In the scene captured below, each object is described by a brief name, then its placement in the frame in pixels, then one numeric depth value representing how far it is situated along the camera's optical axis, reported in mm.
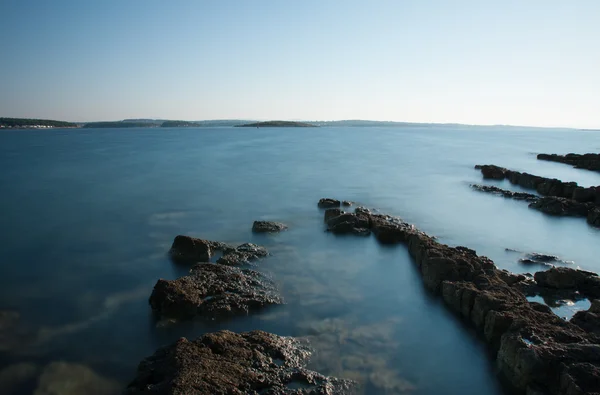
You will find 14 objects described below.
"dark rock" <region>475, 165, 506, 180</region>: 37656
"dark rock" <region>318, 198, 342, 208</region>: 23062
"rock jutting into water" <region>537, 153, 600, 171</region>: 43031
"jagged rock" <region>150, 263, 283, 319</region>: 9961
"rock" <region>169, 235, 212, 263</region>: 13789
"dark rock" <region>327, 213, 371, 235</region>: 17484
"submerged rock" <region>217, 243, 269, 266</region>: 13102
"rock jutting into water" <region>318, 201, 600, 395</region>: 7105
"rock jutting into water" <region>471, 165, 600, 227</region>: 22469
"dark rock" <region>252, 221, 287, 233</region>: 17484
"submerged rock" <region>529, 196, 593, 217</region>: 22500
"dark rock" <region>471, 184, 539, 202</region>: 26839
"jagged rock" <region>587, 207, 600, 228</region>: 20531
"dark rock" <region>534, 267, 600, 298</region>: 11586
